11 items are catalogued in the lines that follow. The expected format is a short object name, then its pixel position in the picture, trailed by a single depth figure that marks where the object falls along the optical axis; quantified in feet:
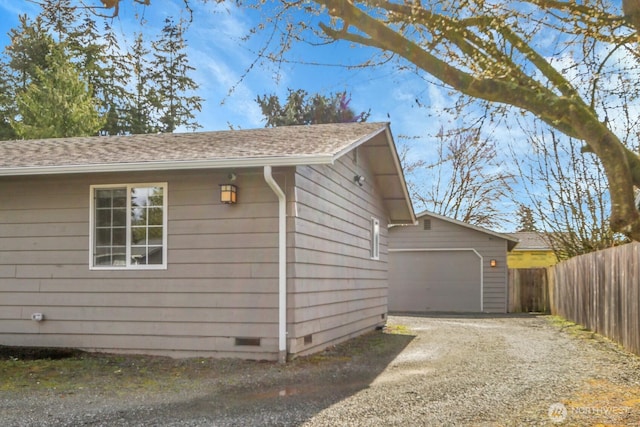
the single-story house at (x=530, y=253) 80.61
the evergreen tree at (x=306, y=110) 92.89
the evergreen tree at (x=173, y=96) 88.02
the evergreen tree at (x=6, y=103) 77.87
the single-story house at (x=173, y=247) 24.52
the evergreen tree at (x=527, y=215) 51.55
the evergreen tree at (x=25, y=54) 80.84
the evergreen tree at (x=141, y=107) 87.10
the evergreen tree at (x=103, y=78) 74.94
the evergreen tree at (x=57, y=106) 69.10
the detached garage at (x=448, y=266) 60.54
